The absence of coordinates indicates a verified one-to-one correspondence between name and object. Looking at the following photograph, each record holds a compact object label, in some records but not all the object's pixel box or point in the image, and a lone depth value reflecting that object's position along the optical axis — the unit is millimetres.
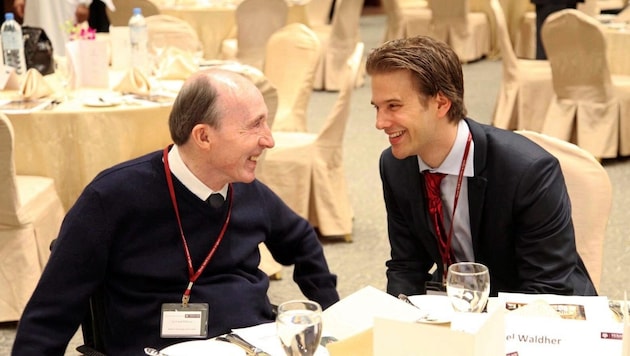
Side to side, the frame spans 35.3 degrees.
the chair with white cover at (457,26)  9773
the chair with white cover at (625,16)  7292
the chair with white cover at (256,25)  7086
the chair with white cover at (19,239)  3814
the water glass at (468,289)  1864
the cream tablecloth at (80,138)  4113
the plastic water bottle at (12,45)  4527
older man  2248
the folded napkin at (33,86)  4332
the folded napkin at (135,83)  4441
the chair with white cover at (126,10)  6738
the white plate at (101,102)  4203
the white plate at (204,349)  1881
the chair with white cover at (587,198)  2758
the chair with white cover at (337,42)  7234
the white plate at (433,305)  1944
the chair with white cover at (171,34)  5875
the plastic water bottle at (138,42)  4875
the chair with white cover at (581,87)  6020
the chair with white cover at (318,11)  9156
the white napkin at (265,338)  1889
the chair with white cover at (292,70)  5355
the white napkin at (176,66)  4863
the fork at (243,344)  1891
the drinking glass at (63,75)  4516
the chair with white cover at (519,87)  6766
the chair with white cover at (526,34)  9840
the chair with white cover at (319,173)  4875
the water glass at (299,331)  1619
